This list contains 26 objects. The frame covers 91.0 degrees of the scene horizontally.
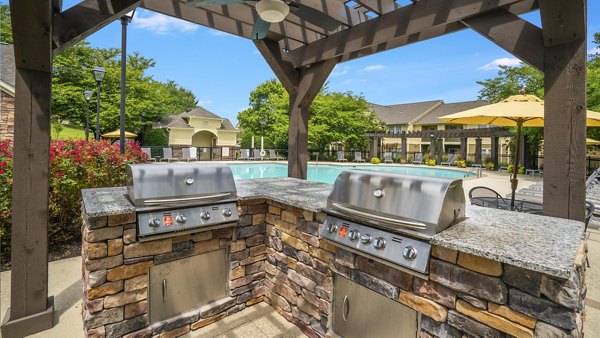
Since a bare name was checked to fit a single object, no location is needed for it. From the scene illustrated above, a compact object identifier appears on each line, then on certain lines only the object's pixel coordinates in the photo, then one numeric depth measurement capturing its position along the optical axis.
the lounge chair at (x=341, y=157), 23.42
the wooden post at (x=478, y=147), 20.62
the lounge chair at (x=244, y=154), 20.81
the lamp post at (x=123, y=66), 5.33
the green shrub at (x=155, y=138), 22.19
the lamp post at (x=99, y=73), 7.55
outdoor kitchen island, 1.30
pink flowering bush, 3.43
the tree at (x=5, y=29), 17.25
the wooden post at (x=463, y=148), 21.75
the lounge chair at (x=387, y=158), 23.59
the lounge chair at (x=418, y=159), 22.66
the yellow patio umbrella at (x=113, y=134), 15.54
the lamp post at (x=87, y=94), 12.12
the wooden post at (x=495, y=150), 19.03
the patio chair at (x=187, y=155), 18.27
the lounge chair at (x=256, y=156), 21.33
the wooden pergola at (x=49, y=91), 2.20
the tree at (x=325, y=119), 21.55
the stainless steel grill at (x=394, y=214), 1.61
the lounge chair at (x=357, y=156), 23.44
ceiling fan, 2.47
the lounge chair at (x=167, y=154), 17.48
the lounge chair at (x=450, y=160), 21.64
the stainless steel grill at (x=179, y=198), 2.16
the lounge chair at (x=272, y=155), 22.09
